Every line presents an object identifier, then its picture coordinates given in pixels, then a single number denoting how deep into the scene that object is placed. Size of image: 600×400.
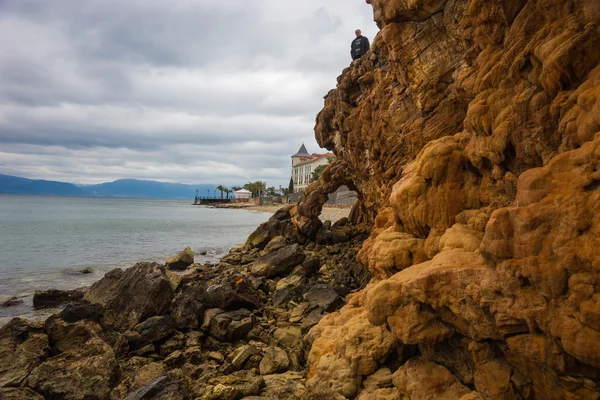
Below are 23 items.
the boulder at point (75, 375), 8.90
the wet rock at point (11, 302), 18.56
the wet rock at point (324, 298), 15.12
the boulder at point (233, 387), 8.57
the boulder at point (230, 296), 14.78
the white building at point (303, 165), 125.44
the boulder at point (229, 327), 12.59
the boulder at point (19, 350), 9.11
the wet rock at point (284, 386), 8.61
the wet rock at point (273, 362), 10.15
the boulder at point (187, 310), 13.16
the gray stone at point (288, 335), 12.40
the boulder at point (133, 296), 13.45
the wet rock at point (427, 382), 6.50
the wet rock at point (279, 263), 21.86
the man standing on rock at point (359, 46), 23.44
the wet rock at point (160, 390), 8.27
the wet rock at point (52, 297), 18.45
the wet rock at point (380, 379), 7.42
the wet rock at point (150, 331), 12.00
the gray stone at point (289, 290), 16.77
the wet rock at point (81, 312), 11.98
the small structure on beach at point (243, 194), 170.00
